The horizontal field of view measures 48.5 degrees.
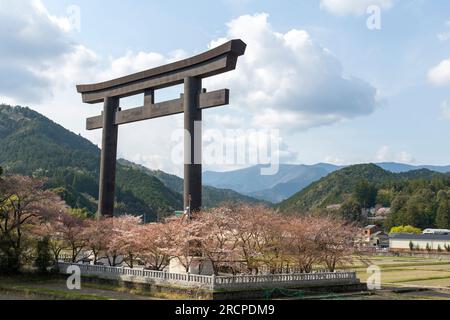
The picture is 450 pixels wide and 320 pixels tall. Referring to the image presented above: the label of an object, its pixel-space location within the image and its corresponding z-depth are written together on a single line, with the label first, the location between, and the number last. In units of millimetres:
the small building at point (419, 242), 93188
